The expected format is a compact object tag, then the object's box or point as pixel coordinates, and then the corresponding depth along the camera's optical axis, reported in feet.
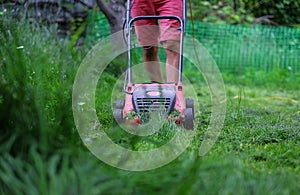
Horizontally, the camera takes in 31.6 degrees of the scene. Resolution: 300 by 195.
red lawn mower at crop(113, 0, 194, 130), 9.47
